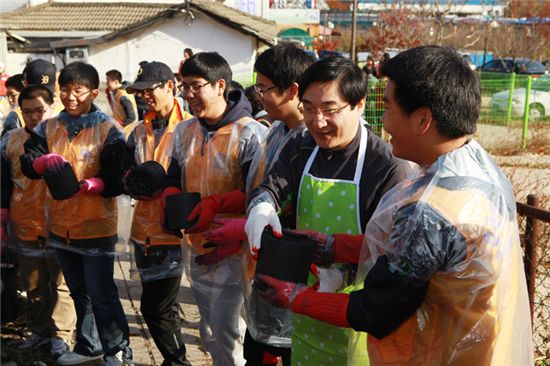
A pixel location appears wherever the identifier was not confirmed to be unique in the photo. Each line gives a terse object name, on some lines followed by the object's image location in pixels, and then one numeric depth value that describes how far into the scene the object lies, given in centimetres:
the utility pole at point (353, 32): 2350
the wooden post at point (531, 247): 335
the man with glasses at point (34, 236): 439
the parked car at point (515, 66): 2270
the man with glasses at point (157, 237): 377
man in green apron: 247
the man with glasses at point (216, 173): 342
